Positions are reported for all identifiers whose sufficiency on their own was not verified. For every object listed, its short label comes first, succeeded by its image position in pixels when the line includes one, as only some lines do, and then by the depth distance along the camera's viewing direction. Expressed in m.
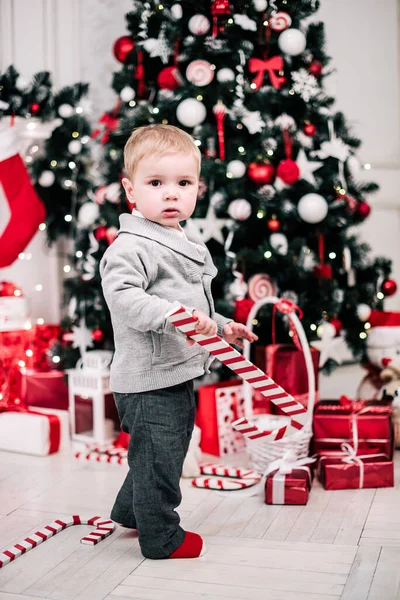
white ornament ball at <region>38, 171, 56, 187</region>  3.56
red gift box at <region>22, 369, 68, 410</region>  3.32
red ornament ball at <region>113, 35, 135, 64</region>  3.22
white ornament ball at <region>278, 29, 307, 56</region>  2.98
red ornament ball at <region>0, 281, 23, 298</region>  3.30
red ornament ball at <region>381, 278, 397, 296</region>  3.30
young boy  1.83
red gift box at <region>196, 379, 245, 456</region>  2.88
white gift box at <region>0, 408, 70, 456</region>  2.90
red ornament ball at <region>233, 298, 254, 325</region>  2.88
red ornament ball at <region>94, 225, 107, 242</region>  3.12
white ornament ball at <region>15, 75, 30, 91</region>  3.34
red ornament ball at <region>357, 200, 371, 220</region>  3.21
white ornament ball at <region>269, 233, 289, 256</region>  2.97
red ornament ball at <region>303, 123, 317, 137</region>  3.08
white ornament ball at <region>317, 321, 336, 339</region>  2.99
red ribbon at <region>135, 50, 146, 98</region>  3.16
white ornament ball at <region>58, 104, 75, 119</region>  3.46
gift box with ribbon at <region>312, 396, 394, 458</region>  2.58
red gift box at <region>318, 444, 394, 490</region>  2.42
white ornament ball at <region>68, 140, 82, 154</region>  3.46
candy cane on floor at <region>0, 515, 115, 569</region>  1.92
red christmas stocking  3.23
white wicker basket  2.49
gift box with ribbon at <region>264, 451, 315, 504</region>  2.29
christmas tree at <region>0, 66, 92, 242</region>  3.34
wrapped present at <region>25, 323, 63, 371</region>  3.43
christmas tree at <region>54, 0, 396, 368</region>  2.98
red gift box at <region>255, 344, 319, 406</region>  2.82
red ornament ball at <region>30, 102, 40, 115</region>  3.38
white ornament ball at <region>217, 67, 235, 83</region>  3.01
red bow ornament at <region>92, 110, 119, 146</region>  3.14
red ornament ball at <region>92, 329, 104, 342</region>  3.19
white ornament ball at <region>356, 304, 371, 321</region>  3.18
